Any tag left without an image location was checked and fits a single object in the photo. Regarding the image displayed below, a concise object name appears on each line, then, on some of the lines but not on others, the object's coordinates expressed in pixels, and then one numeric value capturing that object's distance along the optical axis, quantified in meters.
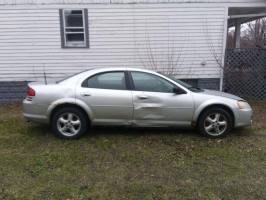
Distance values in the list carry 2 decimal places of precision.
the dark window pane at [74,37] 6.96
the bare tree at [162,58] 7.01
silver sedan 4.03
